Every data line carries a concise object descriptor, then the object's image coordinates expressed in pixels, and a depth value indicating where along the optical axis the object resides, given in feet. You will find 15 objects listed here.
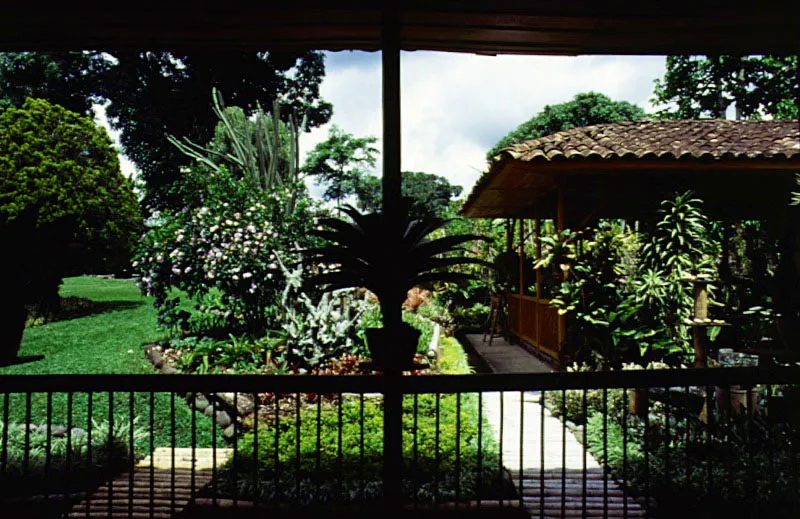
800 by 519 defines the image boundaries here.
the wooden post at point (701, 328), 14.99
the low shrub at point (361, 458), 11.02
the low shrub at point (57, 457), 12.09
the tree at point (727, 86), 48.01
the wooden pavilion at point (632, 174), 21.18
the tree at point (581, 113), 96.25
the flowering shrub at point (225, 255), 26.32
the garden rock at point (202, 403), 20.89
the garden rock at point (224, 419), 19.07
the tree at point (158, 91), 68.59
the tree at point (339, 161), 91.40
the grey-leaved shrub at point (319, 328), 22.00
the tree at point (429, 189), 136.36
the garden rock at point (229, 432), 18.42
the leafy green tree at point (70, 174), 38.70
